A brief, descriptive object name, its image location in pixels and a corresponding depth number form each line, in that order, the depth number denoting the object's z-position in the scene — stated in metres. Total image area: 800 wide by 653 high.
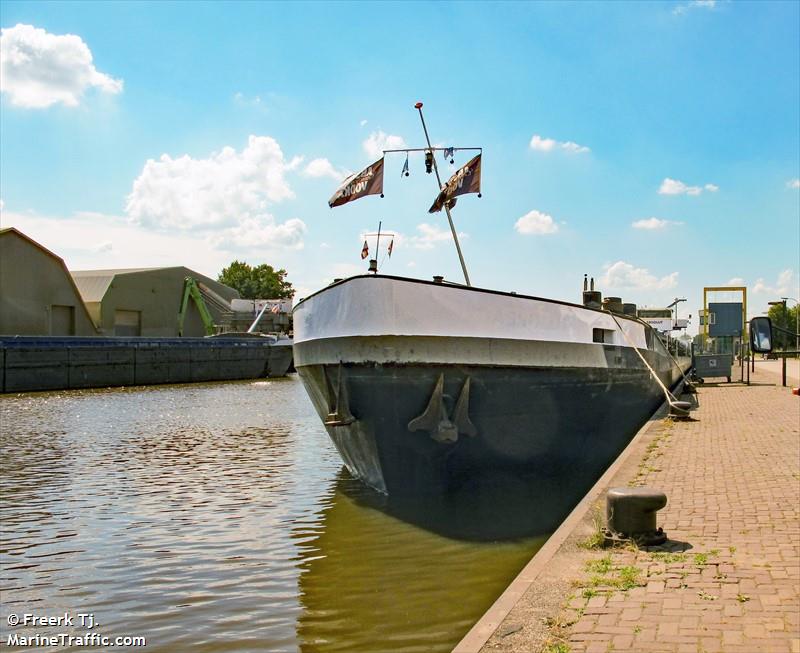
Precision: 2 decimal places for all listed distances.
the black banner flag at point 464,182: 10.58
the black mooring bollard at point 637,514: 5.29
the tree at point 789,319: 79.70
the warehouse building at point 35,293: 45.97
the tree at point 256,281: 103.50
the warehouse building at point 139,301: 60.94
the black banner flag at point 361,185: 10.04
